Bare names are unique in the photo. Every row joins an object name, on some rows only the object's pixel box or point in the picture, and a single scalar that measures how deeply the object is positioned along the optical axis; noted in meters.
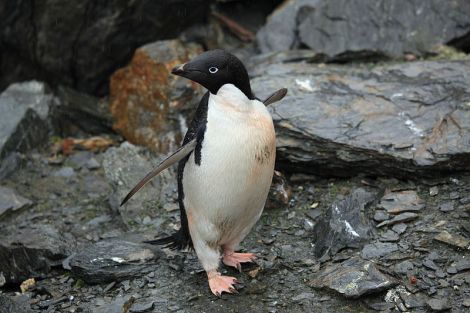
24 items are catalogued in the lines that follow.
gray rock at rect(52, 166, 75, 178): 12.56
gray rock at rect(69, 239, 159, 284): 9.52
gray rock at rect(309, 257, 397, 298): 8.44
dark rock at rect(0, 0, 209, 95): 13.58
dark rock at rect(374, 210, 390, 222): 9.70
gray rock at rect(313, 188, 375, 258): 9.41
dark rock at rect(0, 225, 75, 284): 10.04
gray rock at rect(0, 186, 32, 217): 11.43
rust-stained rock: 12.70
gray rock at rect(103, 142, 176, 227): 11.12
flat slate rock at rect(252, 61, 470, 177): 10.30
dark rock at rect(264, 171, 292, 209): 10.64
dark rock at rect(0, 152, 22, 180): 12.41
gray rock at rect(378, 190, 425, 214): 9.79
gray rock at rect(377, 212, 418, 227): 9.59
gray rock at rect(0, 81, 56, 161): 12.78
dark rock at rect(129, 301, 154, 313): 8.82
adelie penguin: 8.48
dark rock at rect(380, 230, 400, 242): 9.34
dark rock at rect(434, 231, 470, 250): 8.86
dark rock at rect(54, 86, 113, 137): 13.71
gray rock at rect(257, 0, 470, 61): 12.78
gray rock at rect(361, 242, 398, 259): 9.13
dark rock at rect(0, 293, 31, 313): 8.86
